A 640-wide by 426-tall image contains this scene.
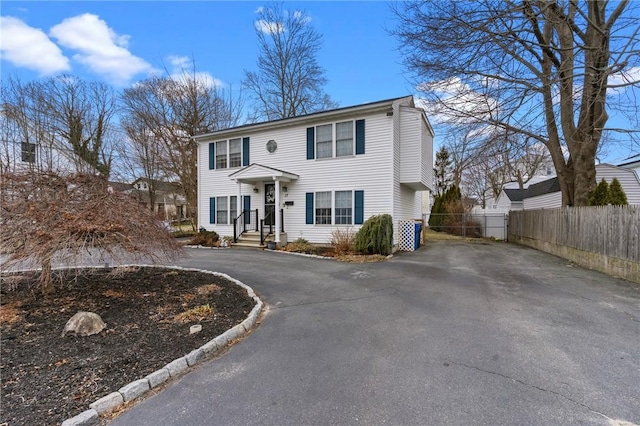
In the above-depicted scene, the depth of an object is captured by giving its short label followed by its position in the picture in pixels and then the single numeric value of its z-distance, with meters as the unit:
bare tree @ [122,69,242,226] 21.84
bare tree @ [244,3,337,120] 24.38
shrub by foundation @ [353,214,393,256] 11.19
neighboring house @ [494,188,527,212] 26.85
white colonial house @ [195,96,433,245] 12.62
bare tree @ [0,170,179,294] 4.58
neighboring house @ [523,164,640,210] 17.44
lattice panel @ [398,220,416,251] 13.48
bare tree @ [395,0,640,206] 7.53
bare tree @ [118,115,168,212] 21.81
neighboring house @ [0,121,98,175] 12.88
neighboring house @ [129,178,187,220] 22.89
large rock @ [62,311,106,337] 4.06
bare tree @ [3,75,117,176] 14.83
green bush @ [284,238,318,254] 12.41
